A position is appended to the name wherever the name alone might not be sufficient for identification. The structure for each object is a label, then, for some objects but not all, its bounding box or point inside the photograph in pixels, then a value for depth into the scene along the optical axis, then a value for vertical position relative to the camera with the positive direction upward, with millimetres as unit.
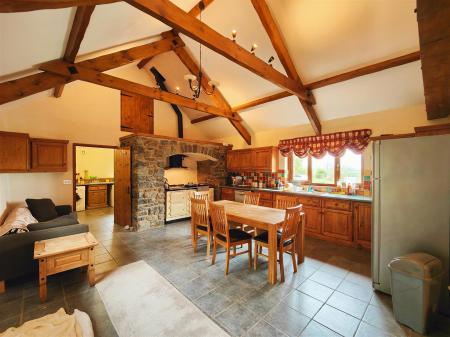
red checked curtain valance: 4102 +524
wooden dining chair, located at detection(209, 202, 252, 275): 2811 -1010
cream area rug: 1799 -1480
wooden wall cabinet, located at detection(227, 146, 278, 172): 5488 +201
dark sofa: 2312 -1007
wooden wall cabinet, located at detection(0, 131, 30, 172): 3734 +297
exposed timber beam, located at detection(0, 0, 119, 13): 1208 +1014
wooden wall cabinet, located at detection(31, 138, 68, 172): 4227 +264
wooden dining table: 2527 -740
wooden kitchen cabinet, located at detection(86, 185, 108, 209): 7145 -1077
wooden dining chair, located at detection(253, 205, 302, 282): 2576 -989
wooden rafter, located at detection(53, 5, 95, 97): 2037 +1577
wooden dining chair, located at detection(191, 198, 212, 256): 3254 -921
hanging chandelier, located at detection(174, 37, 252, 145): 4914 +2330
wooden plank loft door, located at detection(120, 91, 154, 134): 5684 +1590
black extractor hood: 6352 +179
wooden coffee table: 2191 -1036
